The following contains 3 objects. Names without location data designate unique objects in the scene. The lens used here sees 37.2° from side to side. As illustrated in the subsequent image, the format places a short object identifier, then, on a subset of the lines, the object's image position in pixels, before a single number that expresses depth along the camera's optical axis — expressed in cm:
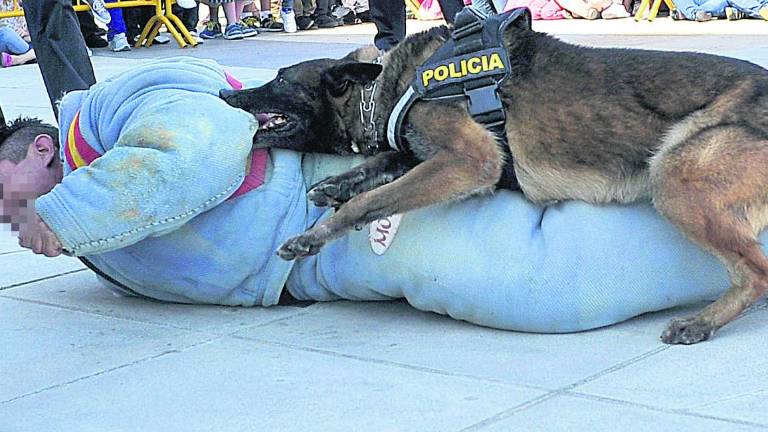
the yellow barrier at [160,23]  1309
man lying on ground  332
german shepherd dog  324
